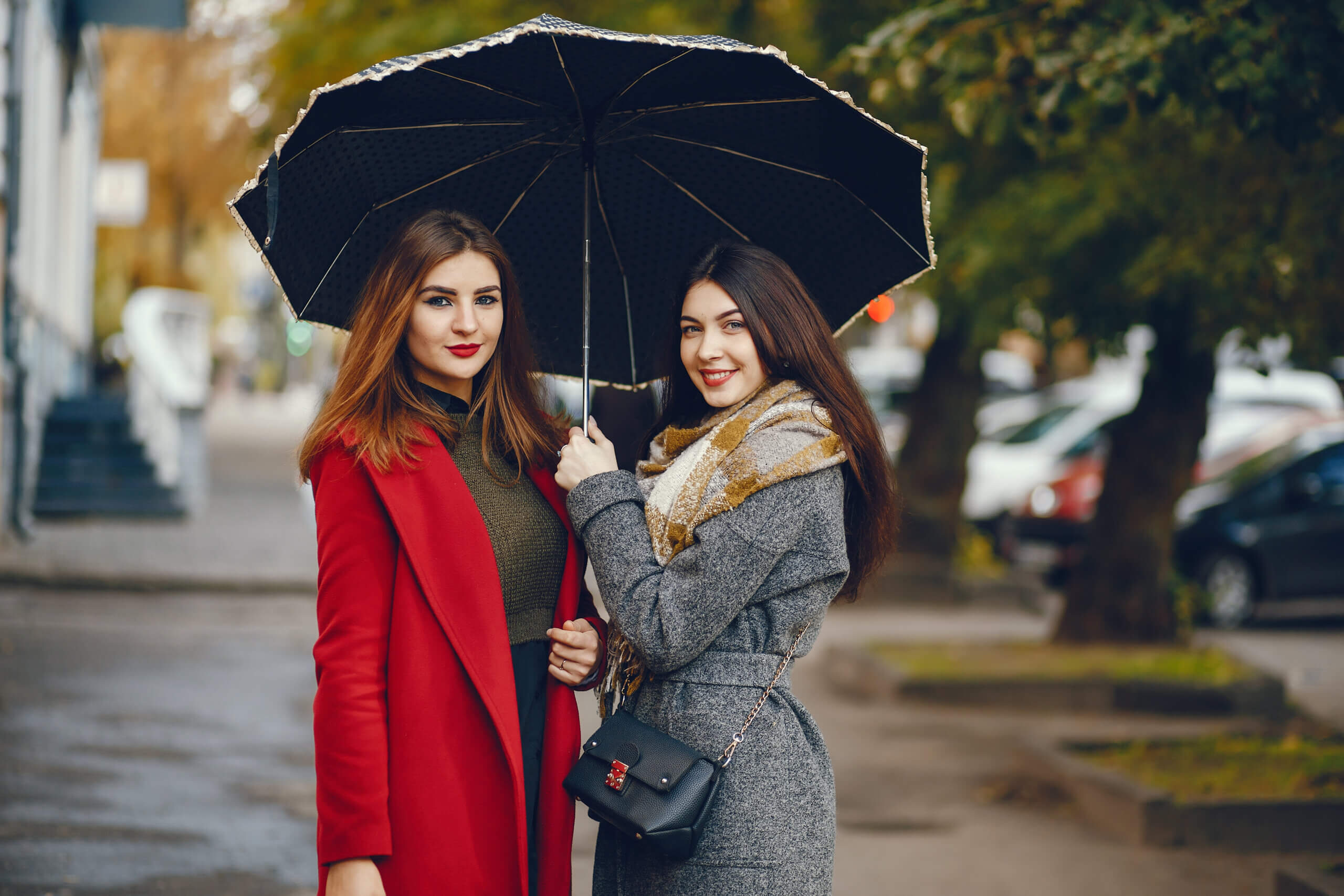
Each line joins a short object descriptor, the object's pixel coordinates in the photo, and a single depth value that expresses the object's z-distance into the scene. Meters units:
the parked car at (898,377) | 23.73
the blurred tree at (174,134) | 23.98
